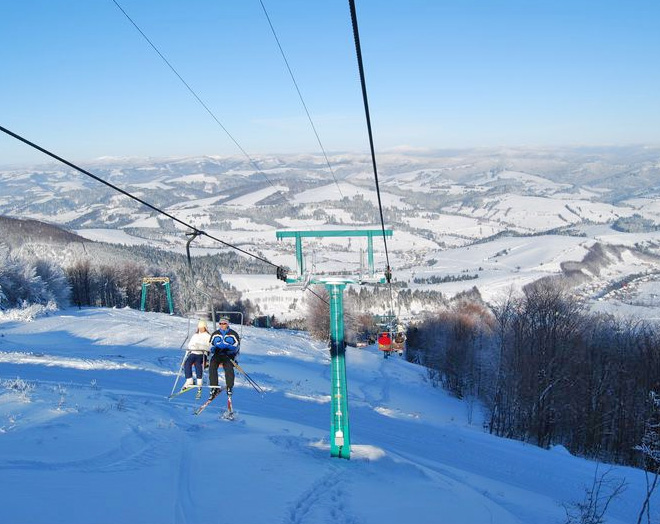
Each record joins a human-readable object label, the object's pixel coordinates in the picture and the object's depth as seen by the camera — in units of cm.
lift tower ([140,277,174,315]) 4108
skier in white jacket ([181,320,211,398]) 1248
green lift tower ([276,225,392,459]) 1239
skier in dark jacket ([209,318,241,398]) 1211
